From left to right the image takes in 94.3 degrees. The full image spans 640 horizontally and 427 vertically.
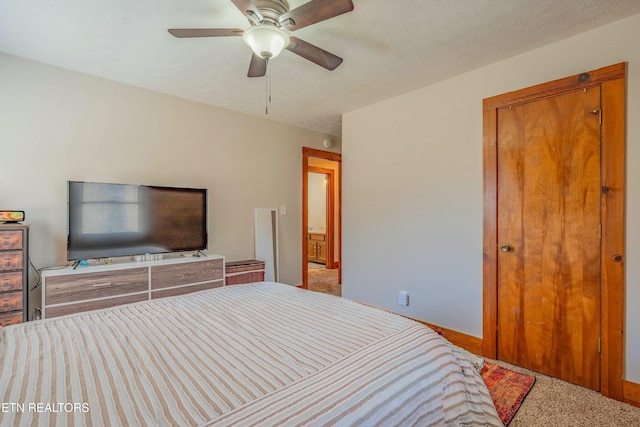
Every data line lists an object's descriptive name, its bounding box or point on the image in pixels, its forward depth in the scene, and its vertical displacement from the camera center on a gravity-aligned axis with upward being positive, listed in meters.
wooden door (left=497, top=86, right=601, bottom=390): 2.05 -0.15
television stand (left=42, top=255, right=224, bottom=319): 2.29 -0.58
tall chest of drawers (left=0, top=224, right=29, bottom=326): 2.02 -0.40
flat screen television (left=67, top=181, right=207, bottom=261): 2.56 -0.04
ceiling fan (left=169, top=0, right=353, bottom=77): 1.47 +1.03
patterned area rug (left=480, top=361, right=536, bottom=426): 1.83 -1.19
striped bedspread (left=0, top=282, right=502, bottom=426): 0.79 -0.52
